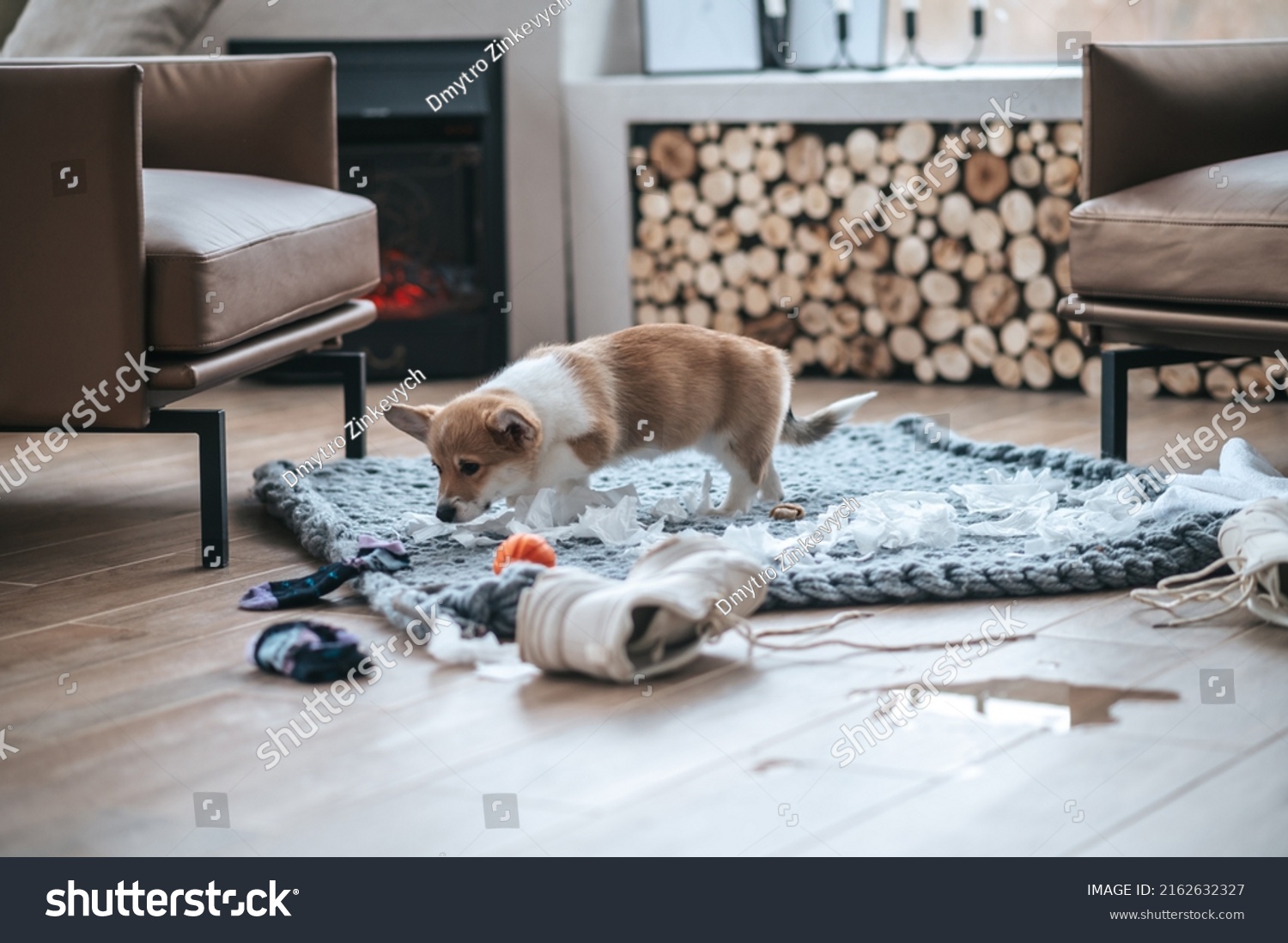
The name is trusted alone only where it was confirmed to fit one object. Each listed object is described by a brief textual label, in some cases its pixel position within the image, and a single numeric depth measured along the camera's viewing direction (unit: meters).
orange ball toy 1.89
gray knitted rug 1.85
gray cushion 3.47
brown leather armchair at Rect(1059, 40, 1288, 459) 2.22
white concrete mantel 3.45
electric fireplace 3.84
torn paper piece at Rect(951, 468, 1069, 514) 2.23
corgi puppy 2.09
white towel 2.04
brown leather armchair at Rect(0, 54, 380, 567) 2.02
